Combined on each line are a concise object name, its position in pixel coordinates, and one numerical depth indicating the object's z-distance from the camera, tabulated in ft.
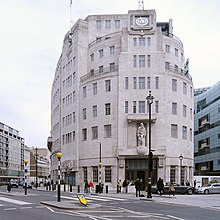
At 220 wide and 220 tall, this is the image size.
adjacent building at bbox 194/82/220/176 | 224.65
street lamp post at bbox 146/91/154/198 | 74.71
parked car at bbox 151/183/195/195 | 105.31
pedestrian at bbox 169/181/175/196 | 93.04
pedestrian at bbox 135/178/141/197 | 90.53
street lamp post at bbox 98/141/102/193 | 138.56
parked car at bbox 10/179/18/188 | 194.40
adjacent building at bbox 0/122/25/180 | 361.85
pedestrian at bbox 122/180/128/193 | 112.48
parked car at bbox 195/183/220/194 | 111.04
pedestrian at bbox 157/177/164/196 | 93.07
